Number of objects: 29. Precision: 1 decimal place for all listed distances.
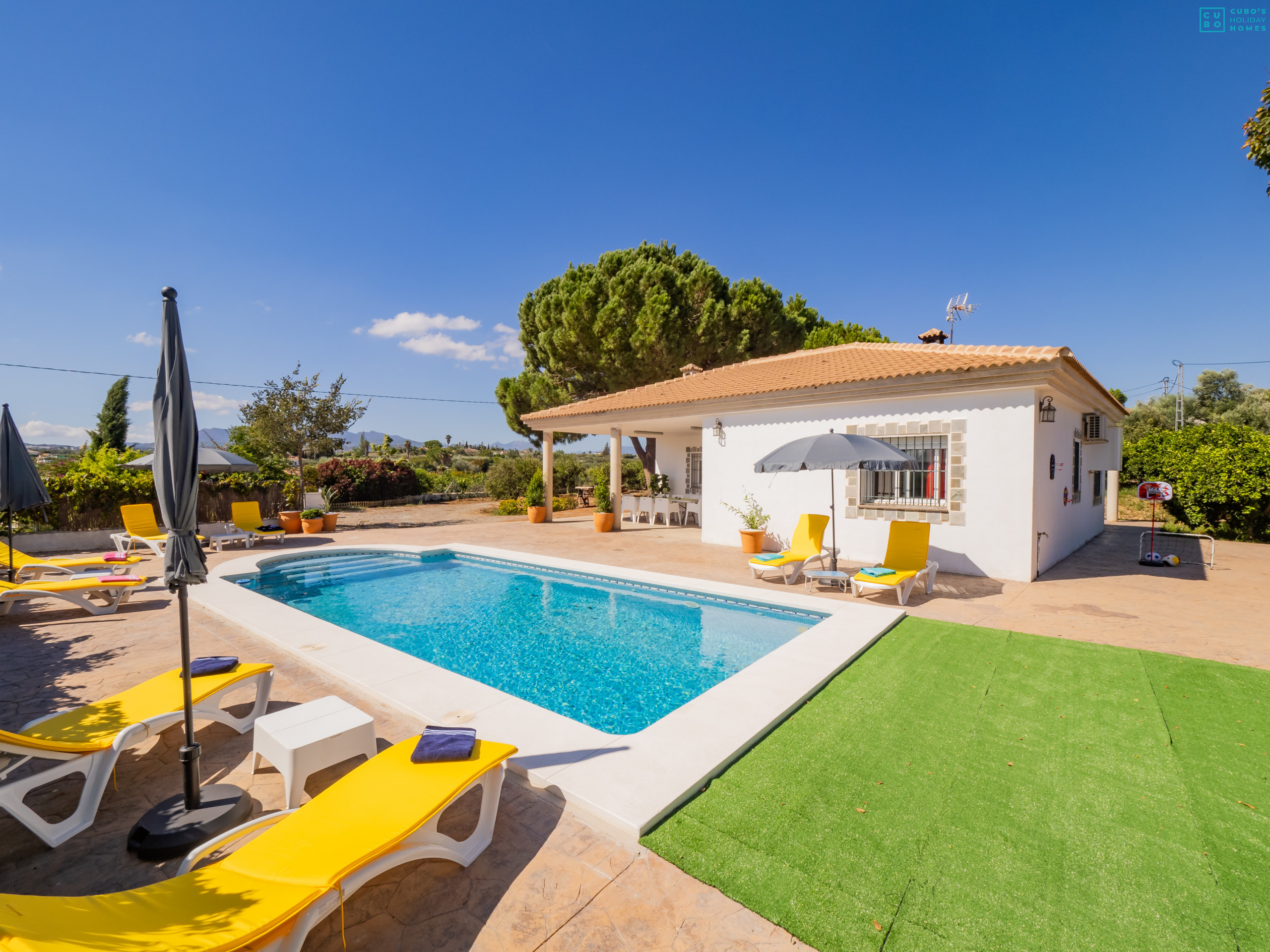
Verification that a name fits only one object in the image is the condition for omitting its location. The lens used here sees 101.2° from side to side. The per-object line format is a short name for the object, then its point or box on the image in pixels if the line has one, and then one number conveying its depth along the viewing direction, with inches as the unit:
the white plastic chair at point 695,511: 731.4
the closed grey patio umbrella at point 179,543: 110.3
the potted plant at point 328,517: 651.5
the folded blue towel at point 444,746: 114.5
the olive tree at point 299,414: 729.0
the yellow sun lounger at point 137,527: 481.7
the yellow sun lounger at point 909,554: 333.1
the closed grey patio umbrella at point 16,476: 284.8
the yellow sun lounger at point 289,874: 63.9
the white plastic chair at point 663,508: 711.7
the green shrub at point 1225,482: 537.6
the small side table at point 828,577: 335.6
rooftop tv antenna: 632.1
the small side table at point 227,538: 517.0
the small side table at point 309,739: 122.0
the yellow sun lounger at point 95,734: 111.0
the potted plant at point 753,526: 470.6
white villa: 363.3
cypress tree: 1212.5
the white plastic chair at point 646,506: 722.8
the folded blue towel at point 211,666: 160.9
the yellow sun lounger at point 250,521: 564.1
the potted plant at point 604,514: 636.1
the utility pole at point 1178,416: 1411.2
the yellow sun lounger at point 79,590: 279.7
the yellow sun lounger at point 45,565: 332.2
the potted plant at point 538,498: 747.4
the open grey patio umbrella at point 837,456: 322.3
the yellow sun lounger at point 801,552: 365.4
